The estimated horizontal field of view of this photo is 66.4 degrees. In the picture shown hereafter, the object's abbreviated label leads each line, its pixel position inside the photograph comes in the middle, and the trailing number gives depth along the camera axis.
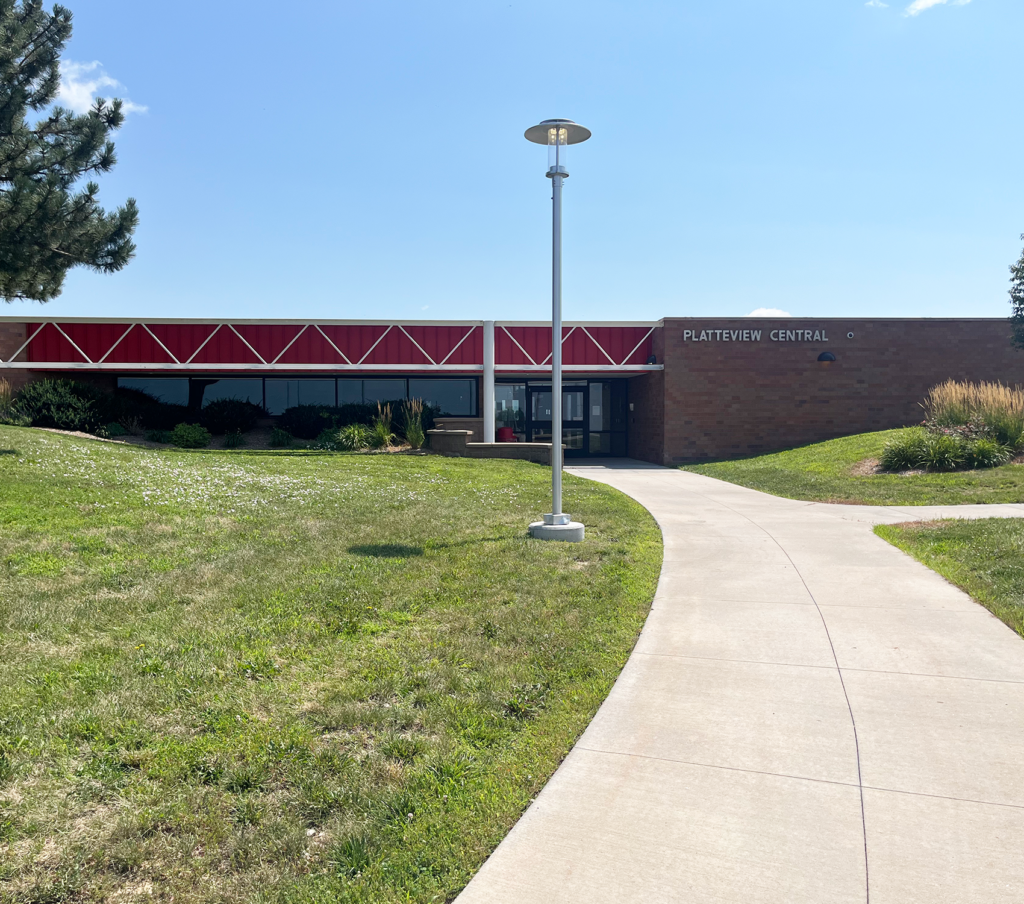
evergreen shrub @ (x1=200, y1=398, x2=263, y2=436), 24.14
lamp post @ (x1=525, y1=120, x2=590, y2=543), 8.94
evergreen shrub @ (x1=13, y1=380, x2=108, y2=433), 21.52
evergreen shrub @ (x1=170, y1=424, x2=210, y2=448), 22.12
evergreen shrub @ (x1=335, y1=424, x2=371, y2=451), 21.86
